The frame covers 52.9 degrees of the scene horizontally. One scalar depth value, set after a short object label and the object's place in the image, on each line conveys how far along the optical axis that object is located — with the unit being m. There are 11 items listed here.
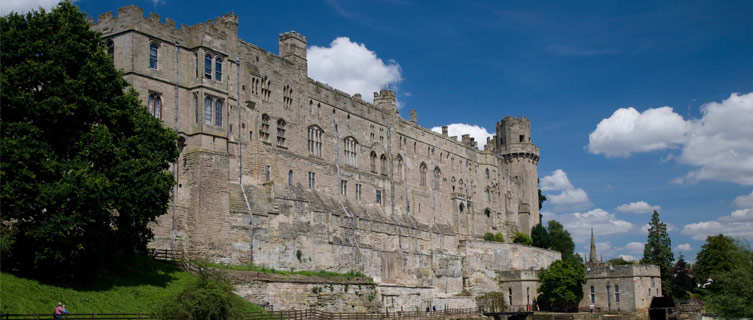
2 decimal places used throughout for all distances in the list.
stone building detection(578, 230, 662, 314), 72.56
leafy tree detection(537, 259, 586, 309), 74.88
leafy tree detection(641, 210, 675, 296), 89.94
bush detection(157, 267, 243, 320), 32.56
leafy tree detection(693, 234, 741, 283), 86.42
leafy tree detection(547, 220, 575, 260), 110.94
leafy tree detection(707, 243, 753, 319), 52.66
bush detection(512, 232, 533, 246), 92.81
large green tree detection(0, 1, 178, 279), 33.56
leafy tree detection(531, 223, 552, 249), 97.81
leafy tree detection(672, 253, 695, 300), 91.84
